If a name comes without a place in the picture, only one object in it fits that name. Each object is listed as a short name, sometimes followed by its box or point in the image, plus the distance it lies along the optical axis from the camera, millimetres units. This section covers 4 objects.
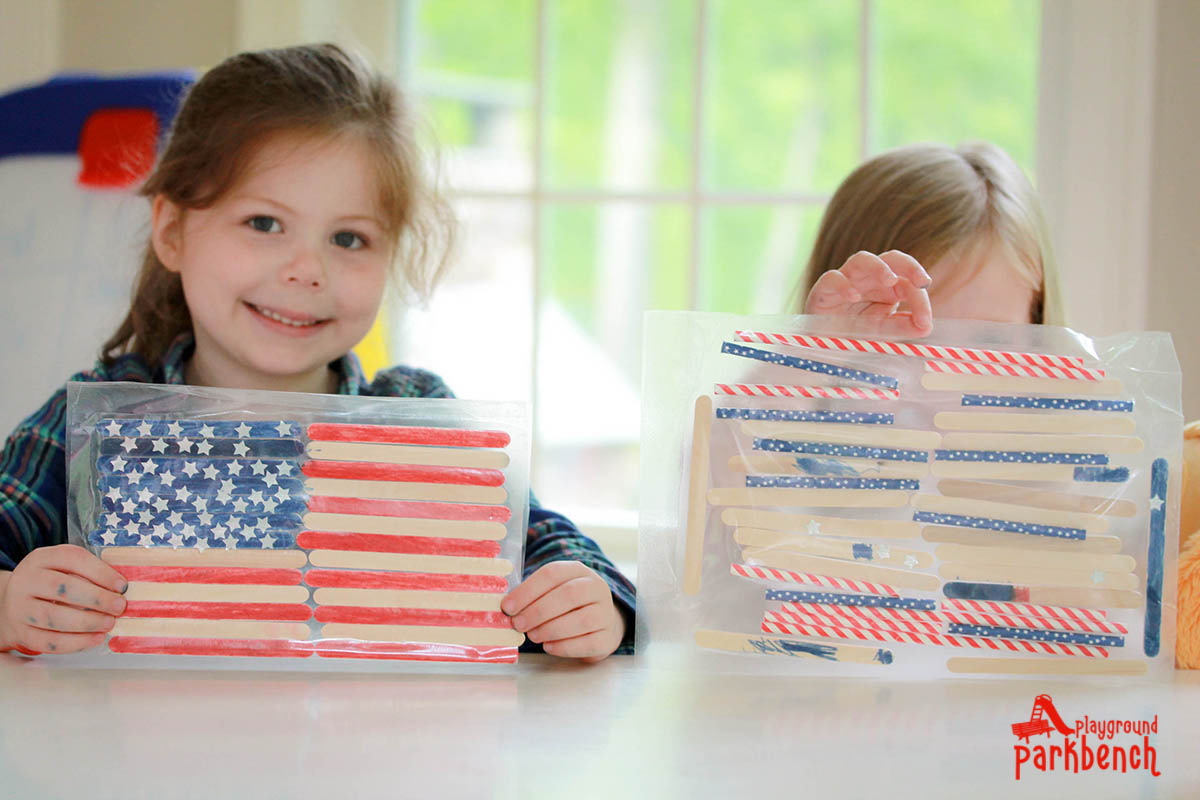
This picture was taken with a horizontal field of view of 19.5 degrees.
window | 3006
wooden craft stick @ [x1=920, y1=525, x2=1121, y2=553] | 1998
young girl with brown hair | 2200
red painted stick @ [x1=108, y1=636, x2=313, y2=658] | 1980
